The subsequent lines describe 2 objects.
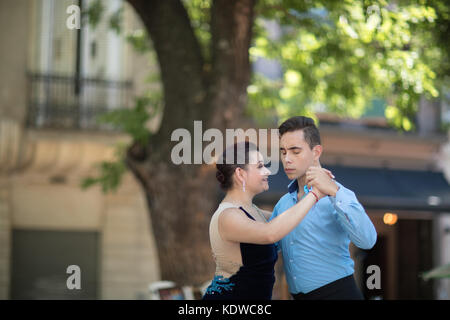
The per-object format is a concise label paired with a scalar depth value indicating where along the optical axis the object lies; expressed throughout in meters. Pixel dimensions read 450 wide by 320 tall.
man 5.78
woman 5.58
